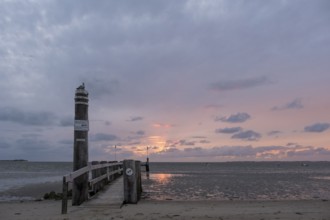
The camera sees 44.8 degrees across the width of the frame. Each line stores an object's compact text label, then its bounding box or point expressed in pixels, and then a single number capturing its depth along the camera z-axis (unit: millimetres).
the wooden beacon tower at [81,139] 10742
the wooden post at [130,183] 11078
